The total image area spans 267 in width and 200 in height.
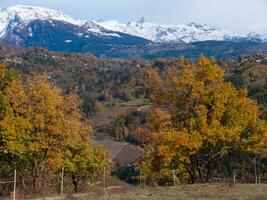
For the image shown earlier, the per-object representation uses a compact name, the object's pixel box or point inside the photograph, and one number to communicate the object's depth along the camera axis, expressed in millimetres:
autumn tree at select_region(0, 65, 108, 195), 48094
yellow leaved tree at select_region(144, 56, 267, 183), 49312
